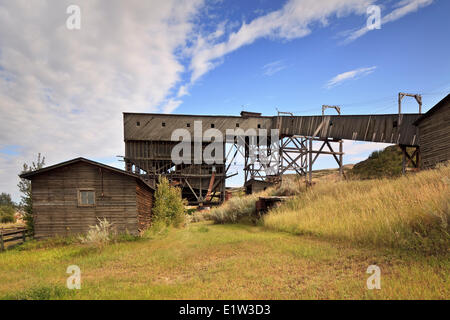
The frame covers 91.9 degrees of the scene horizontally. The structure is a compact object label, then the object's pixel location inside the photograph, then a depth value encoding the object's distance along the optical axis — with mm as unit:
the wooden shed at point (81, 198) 14641
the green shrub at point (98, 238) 11945
